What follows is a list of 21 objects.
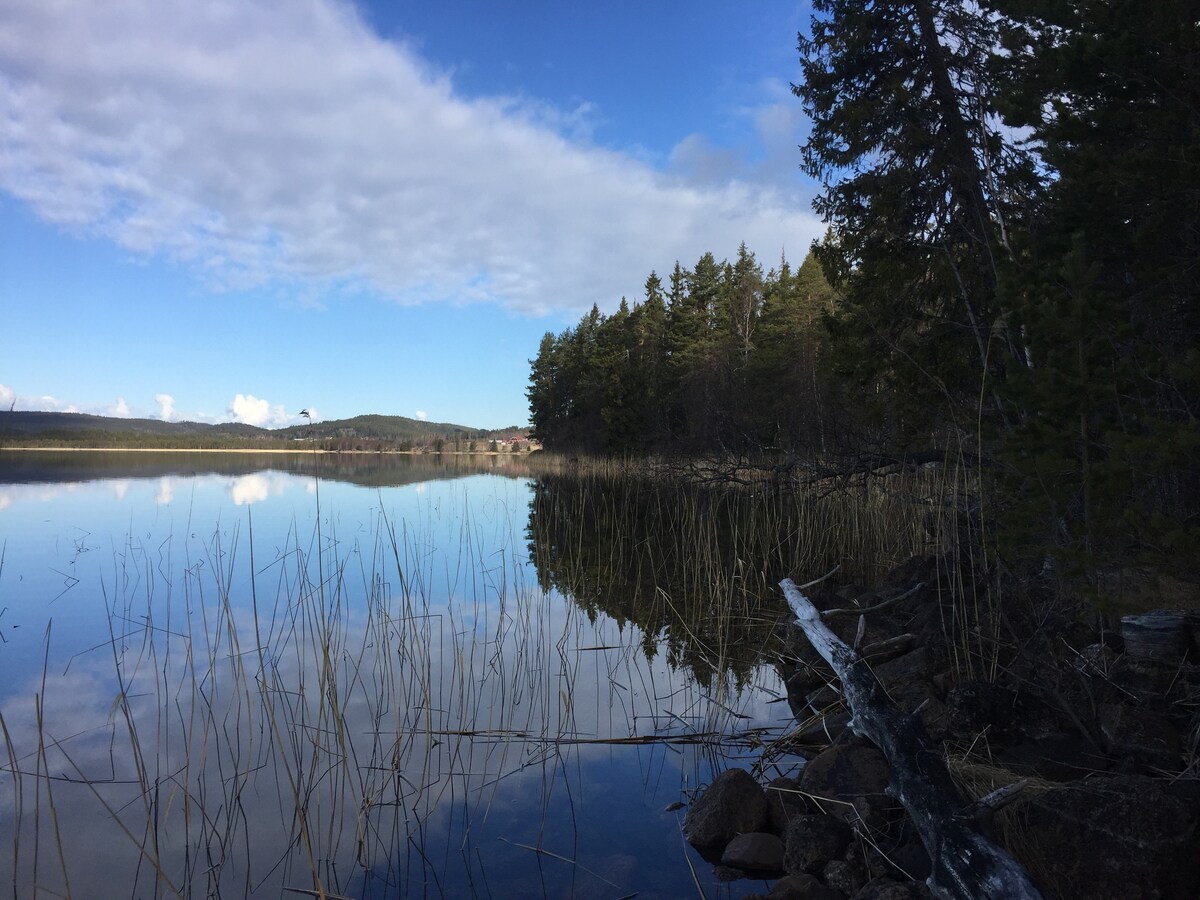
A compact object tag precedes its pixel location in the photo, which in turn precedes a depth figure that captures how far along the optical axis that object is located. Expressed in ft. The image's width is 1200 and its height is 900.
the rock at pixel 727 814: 10.43
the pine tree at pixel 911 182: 28.12
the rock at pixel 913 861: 8.38
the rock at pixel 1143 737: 9.07
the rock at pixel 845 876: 8.67
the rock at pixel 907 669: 14.37
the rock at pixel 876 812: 9.63
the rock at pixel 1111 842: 7.13
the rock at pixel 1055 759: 9.53
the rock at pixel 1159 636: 11.11
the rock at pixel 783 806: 10.57
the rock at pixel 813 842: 9.30
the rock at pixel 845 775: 10.36
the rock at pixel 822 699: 15.24
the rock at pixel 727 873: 9.66
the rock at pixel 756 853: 9.78
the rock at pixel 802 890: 8.38
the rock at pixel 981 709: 10.73
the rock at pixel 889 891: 7.58
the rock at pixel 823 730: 13.32
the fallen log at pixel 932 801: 7.00
